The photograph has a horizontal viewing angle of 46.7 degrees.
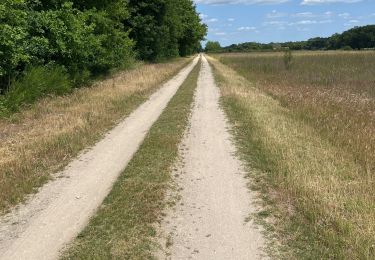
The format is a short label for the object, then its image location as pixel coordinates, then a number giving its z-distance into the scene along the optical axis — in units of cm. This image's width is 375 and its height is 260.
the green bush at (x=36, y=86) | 1427
